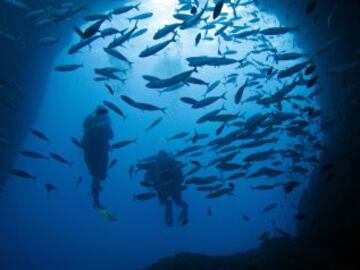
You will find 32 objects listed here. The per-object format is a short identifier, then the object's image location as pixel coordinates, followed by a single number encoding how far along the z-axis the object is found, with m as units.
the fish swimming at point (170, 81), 7.75
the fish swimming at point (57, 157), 9.42
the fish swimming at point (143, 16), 9.38
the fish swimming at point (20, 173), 8.98
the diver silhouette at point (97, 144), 11.68
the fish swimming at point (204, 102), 8.41
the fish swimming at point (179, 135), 11.42
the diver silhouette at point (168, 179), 12.55
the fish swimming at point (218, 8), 5.91
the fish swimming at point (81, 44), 7.79
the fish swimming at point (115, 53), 8.21
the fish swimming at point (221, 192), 9.43
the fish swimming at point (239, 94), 7.70
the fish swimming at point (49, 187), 10.58
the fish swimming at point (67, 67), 8.96
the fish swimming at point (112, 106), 8.57
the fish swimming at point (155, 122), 9.71
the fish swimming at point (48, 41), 8.80
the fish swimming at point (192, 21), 7.35
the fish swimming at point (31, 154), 9.20
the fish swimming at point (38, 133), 8.95
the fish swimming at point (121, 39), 7.66
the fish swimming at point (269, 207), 12.42
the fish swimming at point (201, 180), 9.73
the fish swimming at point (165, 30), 7.55
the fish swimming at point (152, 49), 7.35
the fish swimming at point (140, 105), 8.23
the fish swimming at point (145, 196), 9.24
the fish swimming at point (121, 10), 8.44
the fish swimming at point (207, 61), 8.05
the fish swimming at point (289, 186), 7.75
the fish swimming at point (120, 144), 9.63
